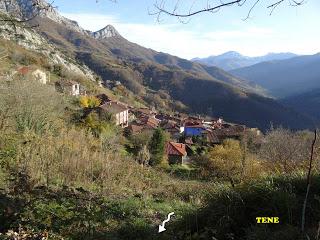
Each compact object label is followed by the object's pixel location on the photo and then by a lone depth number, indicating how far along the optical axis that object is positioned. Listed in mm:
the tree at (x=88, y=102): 48125
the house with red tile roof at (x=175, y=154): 42766
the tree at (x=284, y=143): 20373
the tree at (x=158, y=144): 35616
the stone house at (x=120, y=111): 49656
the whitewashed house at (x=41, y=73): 43494
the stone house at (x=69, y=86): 52294
